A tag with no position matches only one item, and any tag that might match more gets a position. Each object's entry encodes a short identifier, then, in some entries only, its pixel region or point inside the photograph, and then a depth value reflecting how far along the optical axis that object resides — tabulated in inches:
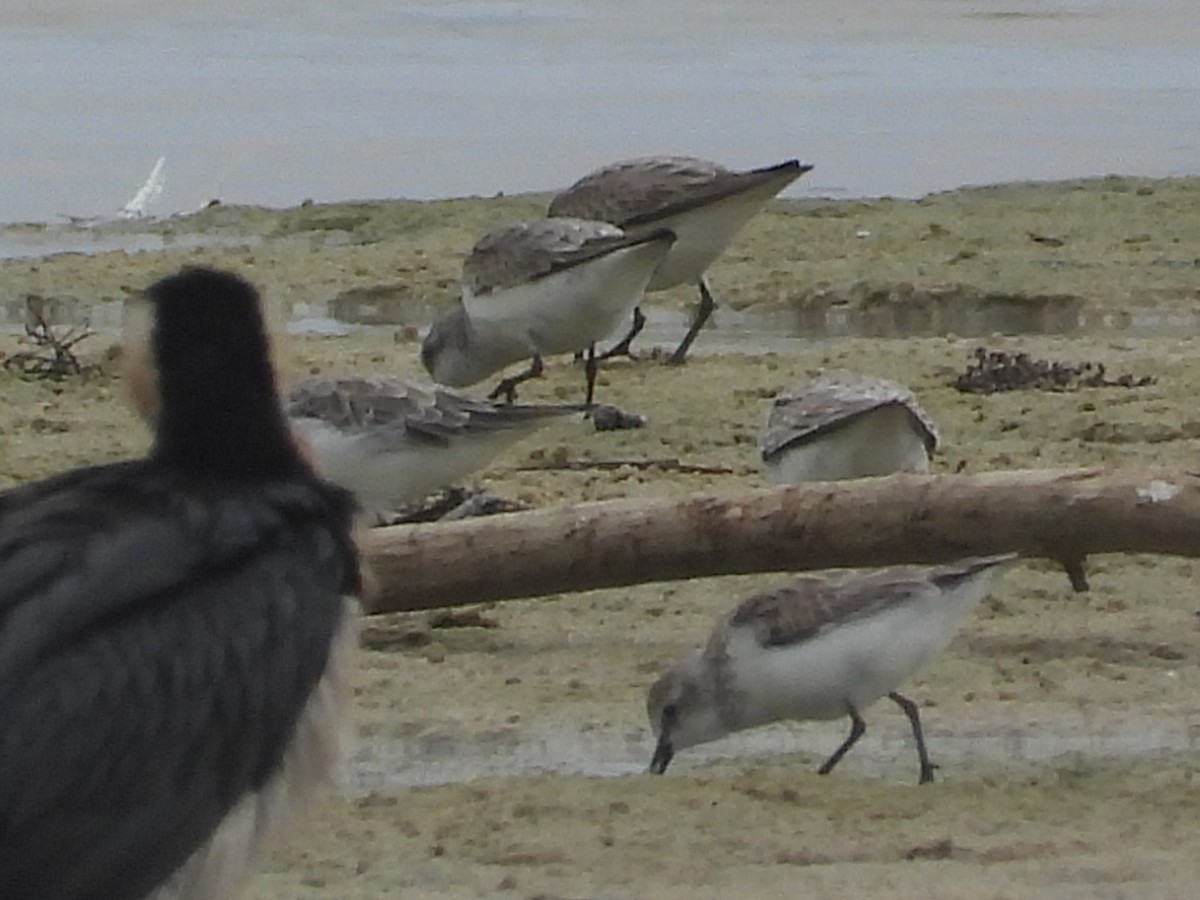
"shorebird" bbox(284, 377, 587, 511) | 643.5
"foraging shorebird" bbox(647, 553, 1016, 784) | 510.9
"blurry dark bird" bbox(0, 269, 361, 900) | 306.7
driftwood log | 519.2
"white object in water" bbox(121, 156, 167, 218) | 1136.8
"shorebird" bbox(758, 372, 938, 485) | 636.7
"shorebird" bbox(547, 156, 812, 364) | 864.9
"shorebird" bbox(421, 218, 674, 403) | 807.1
